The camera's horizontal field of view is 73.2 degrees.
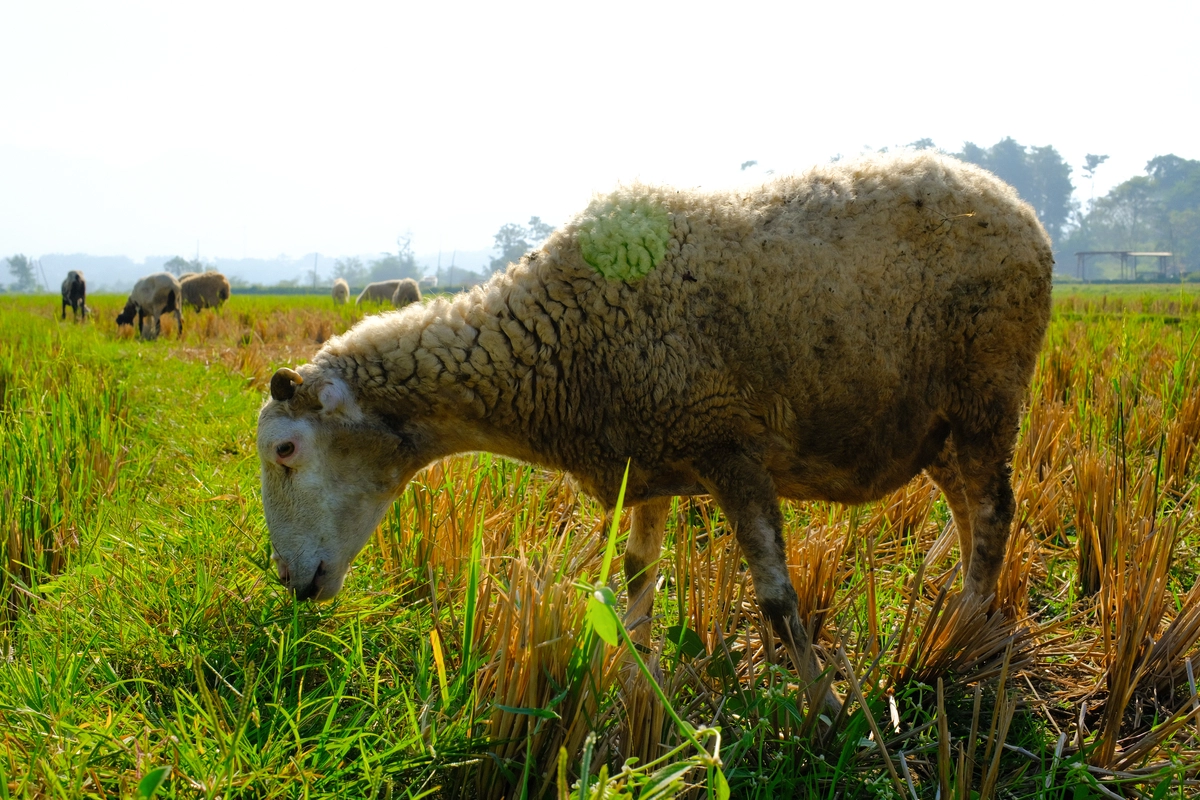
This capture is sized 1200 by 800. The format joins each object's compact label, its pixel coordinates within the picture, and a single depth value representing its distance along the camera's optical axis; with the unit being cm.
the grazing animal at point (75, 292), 1936
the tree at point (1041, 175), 11738
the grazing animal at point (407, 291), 1996
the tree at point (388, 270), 13973
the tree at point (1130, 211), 11550
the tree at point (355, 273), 14854
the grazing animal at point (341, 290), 2792
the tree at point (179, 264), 12645
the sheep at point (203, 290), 2084
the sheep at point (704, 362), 256
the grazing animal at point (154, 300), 1725
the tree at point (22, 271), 13925
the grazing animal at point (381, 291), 2322
